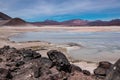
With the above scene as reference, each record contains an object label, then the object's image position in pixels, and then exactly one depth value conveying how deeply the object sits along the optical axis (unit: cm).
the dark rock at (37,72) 318
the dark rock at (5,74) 316
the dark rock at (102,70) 342
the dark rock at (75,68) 350
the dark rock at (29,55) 403
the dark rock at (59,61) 341
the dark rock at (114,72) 248
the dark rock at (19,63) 374
